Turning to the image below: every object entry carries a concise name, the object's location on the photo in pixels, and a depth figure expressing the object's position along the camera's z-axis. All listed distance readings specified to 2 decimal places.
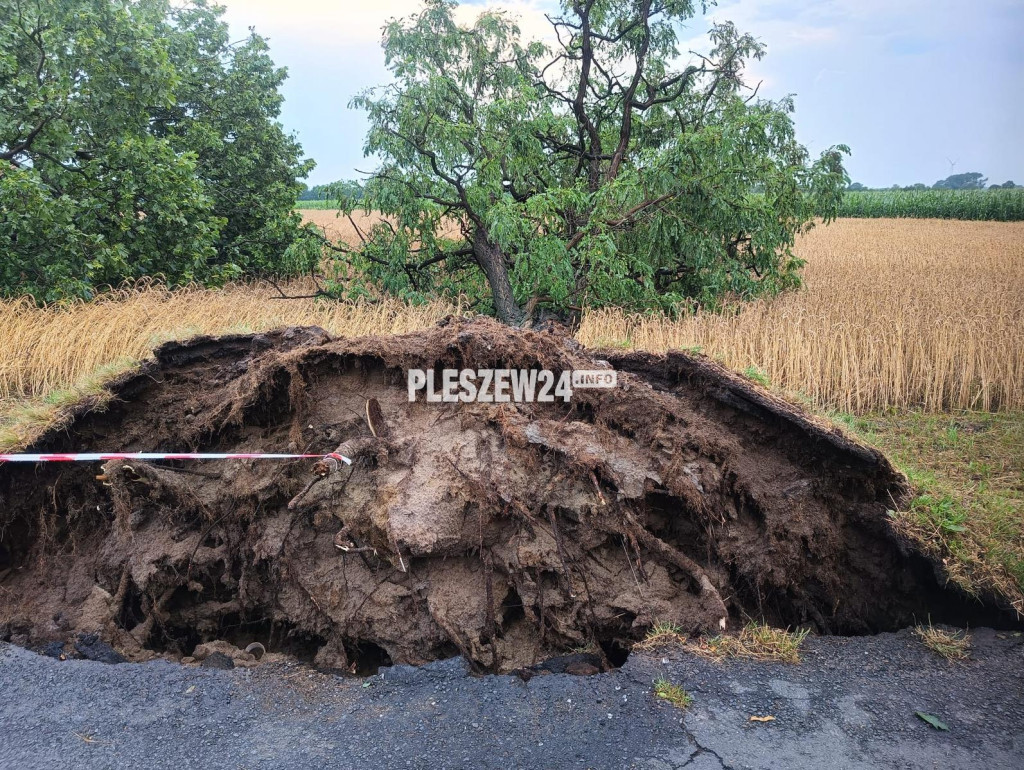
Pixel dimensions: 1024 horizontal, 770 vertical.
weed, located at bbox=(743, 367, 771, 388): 5.21
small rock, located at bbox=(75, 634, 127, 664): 3.76
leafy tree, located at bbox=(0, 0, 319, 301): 10.68
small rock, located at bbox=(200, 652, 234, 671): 3.65
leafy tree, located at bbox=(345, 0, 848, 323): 10.80
